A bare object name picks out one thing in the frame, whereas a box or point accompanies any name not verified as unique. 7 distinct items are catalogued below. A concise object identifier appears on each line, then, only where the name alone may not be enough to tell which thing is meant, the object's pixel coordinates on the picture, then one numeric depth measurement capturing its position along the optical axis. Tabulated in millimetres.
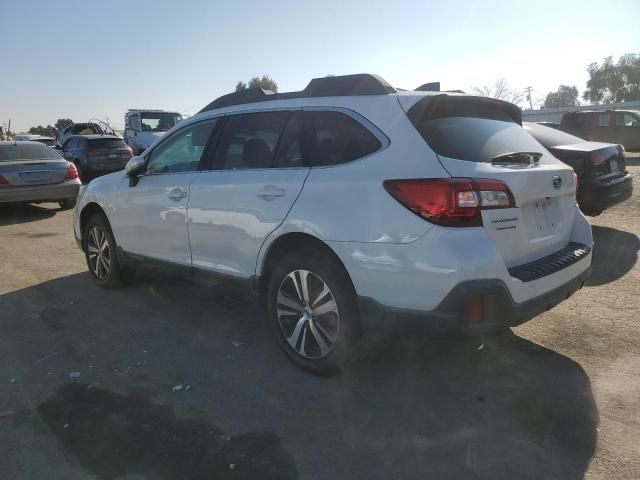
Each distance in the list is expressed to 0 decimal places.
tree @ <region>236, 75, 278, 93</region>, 69181
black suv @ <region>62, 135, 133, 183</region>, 15703
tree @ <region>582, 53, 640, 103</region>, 71250
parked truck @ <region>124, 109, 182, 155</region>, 19125
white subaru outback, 2652
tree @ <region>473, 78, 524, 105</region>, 57509
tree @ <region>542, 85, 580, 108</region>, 87250
